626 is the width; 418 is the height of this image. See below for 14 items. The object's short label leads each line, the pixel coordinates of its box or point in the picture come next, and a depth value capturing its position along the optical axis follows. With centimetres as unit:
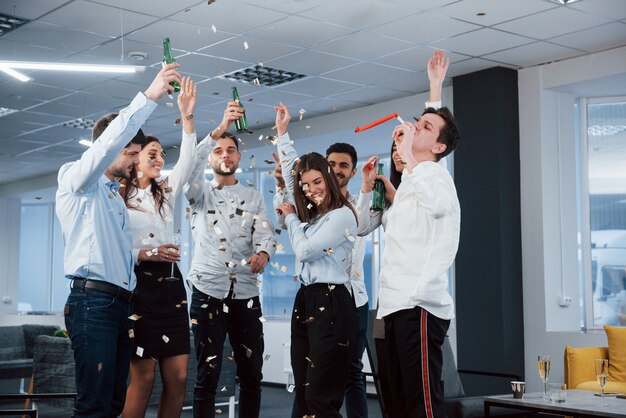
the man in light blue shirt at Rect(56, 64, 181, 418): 290
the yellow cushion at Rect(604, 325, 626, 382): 633
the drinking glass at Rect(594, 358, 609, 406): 432
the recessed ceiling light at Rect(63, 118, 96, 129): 1006
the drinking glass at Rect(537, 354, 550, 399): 445
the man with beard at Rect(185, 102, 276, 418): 390
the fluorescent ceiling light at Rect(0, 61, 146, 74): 608
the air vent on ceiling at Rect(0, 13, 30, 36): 625
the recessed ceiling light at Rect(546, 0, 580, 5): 596
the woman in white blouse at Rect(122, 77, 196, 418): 346
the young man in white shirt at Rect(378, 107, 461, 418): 284
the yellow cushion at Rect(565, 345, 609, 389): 618
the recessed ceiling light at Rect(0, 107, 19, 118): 942
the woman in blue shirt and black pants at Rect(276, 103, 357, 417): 346
